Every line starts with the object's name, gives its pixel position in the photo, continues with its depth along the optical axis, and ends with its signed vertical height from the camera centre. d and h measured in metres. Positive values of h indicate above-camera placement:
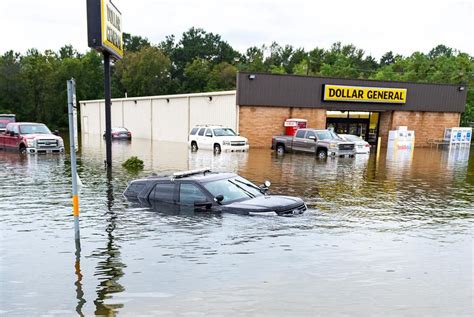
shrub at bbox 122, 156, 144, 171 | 20.89 -2.56
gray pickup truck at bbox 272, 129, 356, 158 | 27.56 -1.79
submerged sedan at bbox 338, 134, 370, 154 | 29.45 -1.97
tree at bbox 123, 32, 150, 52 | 111.81 +17.05
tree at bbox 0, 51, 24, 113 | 74.19 +3.27
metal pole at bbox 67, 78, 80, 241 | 7.50 -0.53
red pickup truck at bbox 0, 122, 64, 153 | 25.81 -1.92
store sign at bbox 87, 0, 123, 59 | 17.89 +3.46
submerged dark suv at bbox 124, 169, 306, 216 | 10.43 -2.05
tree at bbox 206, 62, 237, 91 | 88.31 +6.67
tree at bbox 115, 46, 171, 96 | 85.75 +7.65
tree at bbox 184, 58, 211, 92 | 92.62 +7.31
